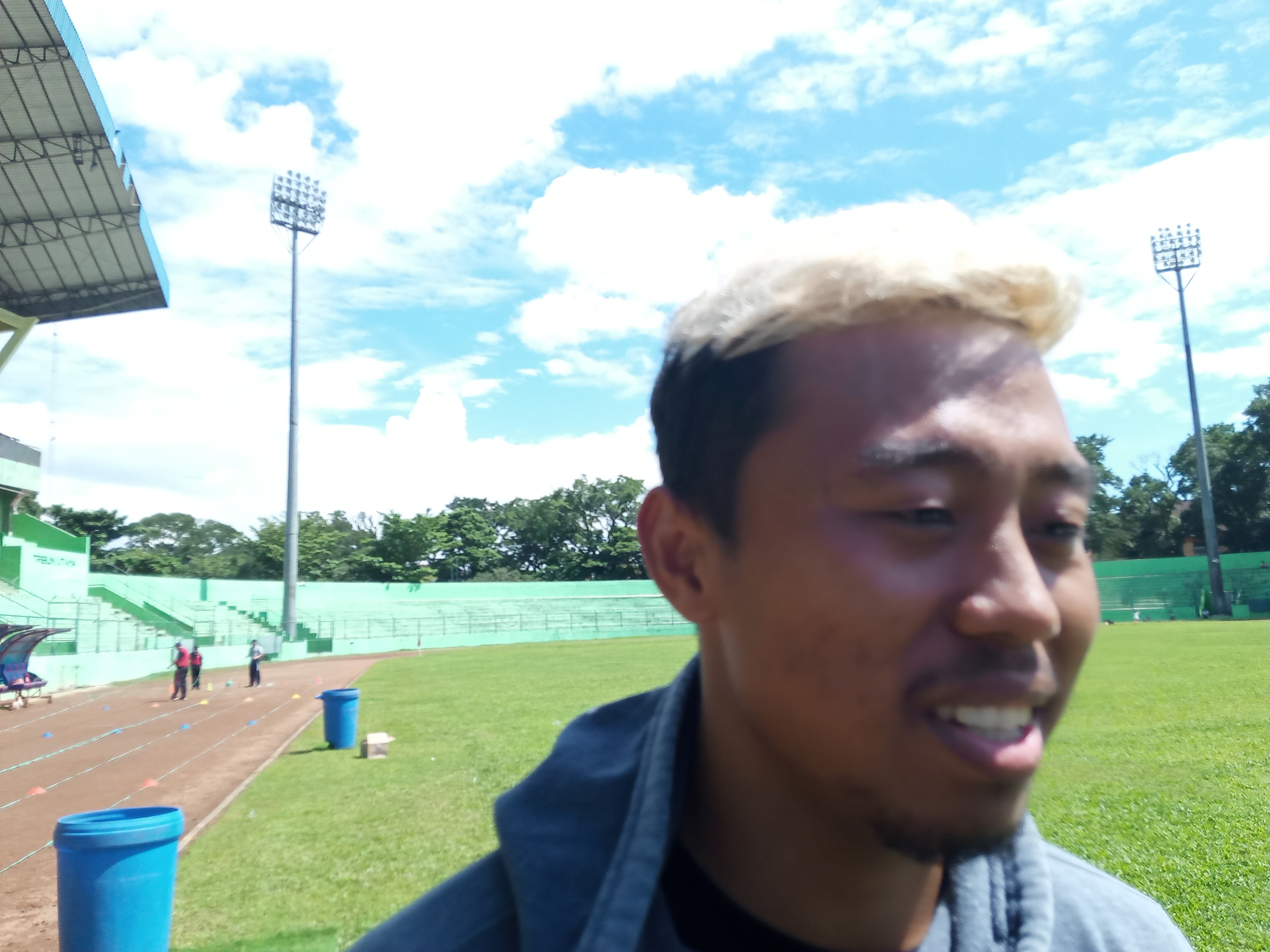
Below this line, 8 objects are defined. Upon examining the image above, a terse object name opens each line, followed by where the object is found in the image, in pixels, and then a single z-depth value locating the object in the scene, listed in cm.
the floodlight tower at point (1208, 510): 4941
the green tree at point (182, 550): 6406
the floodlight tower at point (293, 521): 4275
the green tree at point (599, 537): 7088
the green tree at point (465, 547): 7562
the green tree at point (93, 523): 6203
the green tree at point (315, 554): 7088
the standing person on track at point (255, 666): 2736
